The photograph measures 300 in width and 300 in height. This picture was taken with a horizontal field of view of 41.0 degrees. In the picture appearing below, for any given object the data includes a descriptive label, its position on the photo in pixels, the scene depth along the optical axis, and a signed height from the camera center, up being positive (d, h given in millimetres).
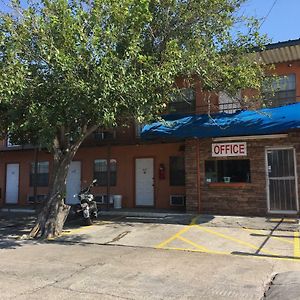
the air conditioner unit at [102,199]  18555 -410
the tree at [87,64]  9695 +3237
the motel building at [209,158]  14195 +1305
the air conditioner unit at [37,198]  21053 -393
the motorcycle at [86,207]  13812 -602
